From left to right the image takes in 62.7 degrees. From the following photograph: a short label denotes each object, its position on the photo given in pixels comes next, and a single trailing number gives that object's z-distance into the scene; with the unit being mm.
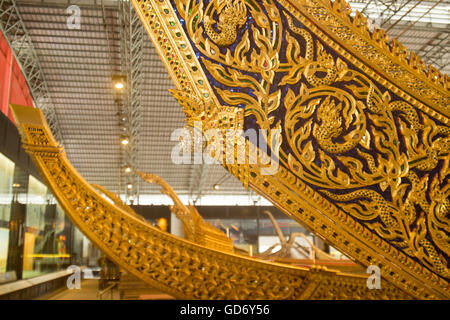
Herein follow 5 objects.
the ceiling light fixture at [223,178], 24541
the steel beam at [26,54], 13153
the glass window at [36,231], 9906
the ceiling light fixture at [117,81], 13047
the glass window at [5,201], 7816
